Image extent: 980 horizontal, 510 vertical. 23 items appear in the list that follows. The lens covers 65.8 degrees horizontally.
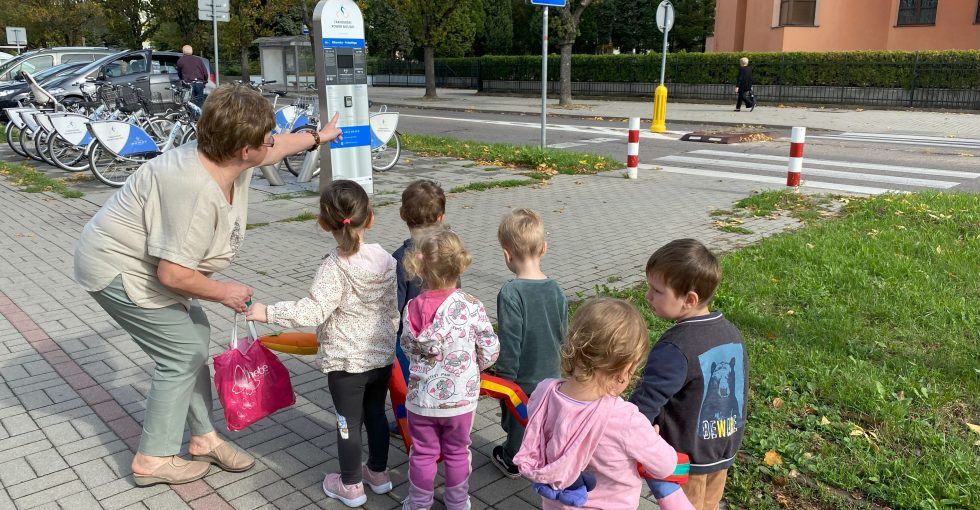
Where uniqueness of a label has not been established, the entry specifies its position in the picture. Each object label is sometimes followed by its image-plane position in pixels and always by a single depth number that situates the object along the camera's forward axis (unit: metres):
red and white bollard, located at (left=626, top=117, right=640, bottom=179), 11.06
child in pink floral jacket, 2.74
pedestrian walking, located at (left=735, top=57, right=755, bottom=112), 23.39
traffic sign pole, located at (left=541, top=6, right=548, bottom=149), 12.93
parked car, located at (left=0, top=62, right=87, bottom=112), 19.41
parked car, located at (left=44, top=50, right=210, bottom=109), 17.17
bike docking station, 9.41
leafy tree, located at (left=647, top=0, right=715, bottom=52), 44.62
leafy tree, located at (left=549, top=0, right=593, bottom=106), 26.86
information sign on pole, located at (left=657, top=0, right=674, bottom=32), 18.17
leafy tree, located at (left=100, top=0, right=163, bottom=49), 44.94
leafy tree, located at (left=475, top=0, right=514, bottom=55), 47.16
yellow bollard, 18.34
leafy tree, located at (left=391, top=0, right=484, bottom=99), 30.98
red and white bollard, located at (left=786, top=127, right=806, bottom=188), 9.74
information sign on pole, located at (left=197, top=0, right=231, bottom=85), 16.89
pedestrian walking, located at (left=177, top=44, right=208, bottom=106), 16.64
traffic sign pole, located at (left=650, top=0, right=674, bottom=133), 18.22
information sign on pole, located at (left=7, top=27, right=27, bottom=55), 30.30
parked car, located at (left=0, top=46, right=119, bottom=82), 22.33
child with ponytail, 2.95
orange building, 28.91
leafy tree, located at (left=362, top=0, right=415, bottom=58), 49.97
